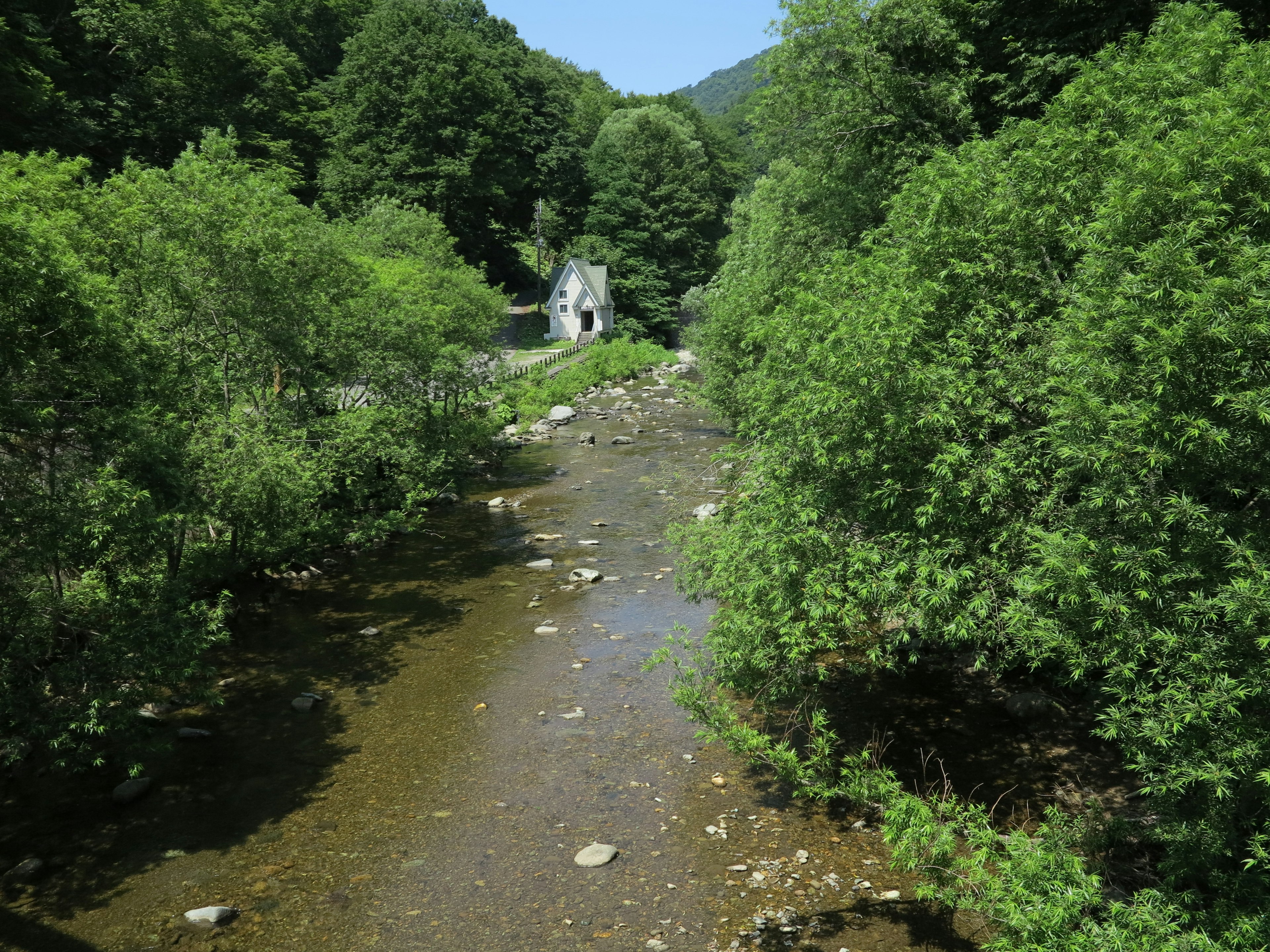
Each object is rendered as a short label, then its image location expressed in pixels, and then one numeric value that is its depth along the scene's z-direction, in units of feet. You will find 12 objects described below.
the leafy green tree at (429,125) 194.80
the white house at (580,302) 228.02
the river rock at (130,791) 36.91
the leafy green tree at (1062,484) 20.61
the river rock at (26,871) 31.42
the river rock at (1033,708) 41.50
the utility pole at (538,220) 234.58
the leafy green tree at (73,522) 31.55
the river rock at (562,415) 135.23
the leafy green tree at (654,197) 246.06
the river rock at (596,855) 32.37
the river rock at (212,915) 29.22
